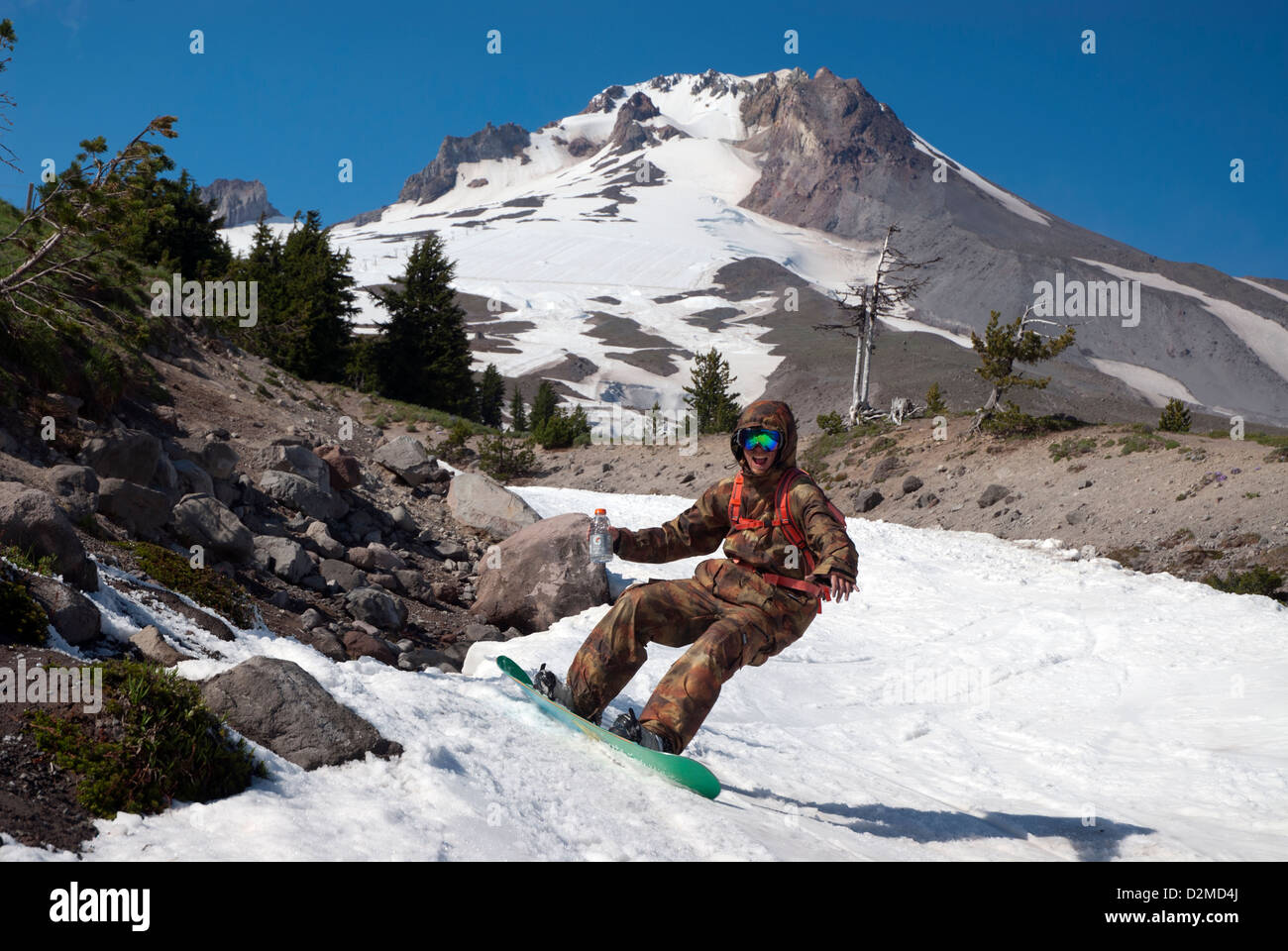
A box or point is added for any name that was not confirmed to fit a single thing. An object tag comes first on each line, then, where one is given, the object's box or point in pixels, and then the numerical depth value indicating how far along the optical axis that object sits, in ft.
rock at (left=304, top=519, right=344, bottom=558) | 43.73
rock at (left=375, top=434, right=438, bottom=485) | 64.03
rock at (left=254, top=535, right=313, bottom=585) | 37.50
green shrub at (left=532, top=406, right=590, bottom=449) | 138.62
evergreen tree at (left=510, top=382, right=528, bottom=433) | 242.37
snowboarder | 17.25
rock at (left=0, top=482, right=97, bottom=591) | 20.42
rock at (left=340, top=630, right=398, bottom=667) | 31.91
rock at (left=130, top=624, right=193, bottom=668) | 18.15
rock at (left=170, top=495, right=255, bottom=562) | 34.40
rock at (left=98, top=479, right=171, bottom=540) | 31.37
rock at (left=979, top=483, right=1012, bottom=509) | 83.56
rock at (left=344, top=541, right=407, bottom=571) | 44.06
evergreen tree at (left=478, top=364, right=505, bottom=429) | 234.79
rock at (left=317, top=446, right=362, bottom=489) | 53.67
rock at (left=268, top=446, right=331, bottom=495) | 50.24
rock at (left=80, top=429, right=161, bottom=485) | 36.65
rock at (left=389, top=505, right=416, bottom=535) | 53.21
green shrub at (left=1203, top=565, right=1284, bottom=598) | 53.47
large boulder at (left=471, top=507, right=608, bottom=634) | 41.37
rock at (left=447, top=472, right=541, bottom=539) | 58.18
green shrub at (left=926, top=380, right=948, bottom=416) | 113.60
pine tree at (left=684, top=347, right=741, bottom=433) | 172.55
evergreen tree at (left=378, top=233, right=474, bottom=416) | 148.36
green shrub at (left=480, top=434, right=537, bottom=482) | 113.09
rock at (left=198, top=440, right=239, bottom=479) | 45.50
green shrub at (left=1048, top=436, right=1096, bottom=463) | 84.79
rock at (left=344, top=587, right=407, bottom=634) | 37.29
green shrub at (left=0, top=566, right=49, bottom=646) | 16.34
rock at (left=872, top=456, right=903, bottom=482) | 99.96
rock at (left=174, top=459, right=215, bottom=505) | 41.86
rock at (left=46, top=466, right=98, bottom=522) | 28.02
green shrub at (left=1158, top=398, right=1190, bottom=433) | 91.30
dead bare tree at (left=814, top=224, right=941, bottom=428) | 120.98
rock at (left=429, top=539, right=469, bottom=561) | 52.44
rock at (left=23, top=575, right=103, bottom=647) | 17.62
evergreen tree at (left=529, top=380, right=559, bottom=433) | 220.64
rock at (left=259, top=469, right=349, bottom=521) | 48.14
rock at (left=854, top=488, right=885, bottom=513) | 94.73
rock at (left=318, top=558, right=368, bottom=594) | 40.24
